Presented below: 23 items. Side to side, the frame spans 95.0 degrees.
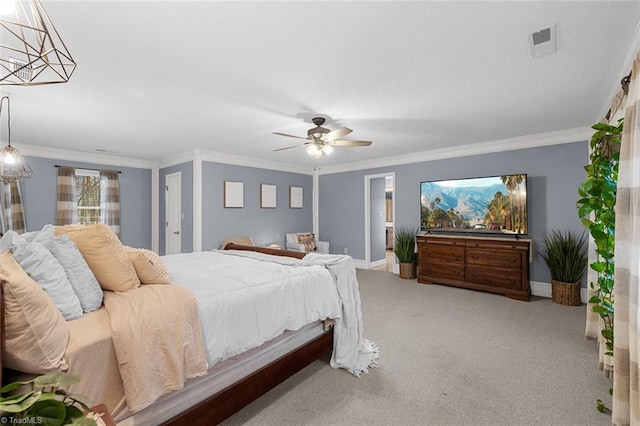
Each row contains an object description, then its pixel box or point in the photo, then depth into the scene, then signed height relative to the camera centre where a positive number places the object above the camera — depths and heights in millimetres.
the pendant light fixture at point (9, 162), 2867 +498
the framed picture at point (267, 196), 6316 +324
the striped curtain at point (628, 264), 1496 -290
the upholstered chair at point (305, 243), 6453 -738
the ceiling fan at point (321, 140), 3412 +834
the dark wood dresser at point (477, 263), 4203 -812
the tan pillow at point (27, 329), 1062 -441
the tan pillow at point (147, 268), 1843 -363
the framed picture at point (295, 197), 6906 +328
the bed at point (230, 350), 1310 -825
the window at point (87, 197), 5137 +259
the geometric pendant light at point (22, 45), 1821 +1147
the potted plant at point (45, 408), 674 -483
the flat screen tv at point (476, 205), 4453 +98
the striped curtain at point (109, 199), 5629 +223
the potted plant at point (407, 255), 5535 -840
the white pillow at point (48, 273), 1341 -296
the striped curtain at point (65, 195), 5109 +271
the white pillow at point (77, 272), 1508 -321
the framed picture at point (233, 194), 5688 +327
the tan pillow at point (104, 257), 1661 -267
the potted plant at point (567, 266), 3947 -746
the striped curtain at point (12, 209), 4539 +24
